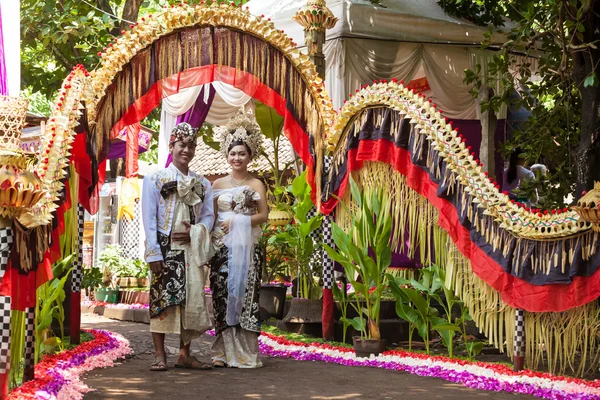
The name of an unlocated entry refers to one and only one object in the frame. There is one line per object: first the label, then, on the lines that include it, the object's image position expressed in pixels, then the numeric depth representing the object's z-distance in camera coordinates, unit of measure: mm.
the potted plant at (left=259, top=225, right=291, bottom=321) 9102
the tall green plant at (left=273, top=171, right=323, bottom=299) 8398
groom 6207
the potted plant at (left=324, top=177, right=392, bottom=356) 6879
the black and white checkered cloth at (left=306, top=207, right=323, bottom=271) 8742
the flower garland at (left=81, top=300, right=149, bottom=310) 11691
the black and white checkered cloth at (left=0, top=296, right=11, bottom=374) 4129
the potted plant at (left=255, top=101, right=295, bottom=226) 9547
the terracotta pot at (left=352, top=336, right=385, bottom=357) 6879
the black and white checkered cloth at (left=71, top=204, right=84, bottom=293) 7219
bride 6613
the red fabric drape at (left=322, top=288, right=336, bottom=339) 7891
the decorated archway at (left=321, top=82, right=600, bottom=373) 5539
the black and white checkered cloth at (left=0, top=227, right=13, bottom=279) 4160
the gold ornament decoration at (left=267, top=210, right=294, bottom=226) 9172
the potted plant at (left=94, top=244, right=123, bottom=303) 13289
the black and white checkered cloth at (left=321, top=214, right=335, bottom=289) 7906
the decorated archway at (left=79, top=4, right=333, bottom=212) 7457
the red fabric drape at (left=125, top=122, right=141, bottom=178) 13344
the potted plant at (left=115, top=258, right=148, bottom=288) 13859
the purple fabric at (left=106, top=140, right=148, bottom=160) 15116
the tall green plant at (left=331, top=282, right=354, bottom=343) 7648
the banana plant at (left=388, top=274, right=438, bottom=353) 6770
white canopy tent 10773
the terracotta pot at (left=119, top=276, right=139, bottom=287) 13836
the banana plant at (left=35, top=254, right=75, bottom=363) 5961
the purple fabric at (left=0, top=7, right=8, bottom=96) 5293
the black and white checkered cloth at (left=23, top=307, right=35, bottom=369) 4898
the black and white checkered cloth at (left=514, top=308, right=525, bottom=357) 5891
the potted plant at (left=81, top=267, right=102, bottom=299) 10477
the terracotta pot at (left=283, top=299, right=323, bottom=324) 8219
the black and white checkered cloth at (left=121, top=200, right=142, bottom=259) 17631
